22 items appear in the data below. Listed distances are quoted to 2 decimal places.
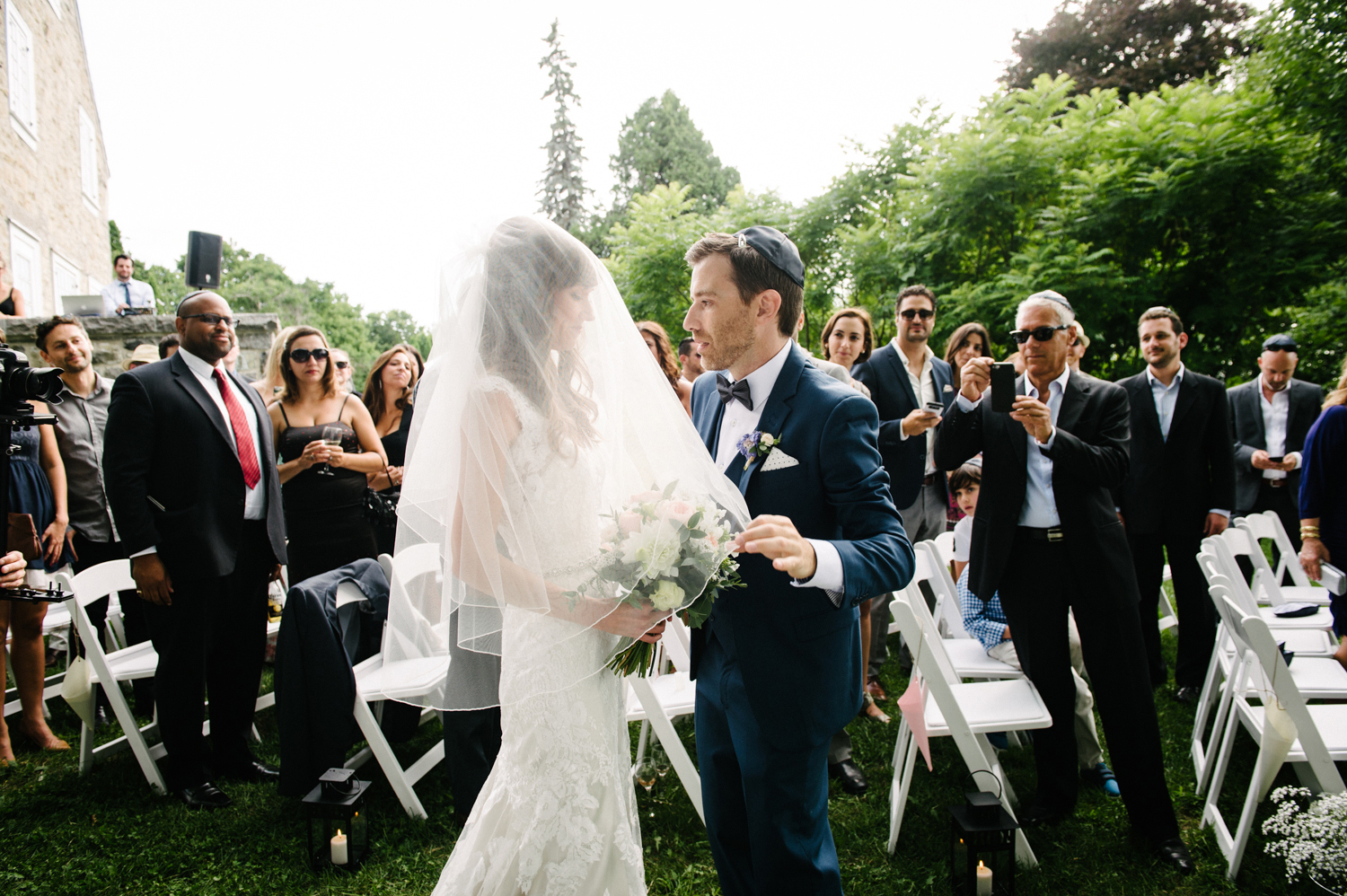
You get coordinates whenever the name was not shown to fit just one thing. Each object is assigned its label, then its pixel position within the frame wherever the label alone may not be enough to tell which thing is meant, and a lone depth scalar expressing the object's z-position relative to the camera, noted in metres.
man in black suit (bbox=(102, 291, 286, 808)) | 3.57
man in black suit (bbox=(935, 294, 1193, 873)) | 3.01
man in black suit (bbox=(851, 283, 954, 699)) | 4.75
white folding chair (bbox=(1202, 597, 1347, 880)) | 2.64
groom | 1.88
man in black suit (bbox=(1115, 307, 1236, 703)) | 4.81
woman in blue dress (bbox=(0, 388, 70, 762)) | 4.29
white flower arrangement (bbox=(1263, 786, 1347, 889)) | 2.32
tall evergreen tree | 31.77
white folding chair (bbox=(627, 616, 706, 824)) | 3.09
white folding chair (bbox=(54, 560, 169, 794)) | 3.66
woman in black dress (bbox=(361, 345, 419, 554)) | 5.78
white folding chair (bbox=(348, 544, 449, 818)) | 3.38
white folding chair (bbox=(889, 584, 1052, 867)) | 2.88
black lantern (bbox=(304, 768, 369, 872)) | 3.09
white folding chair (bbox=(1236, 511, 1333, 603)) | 5.02
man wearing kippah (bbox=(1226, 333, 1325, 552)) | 6.39
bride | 1.92
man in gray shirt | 4.99
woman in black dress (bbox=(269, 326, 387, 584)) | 4.60
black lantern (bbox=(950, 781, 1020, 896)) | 2.69
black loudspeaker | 8.38
